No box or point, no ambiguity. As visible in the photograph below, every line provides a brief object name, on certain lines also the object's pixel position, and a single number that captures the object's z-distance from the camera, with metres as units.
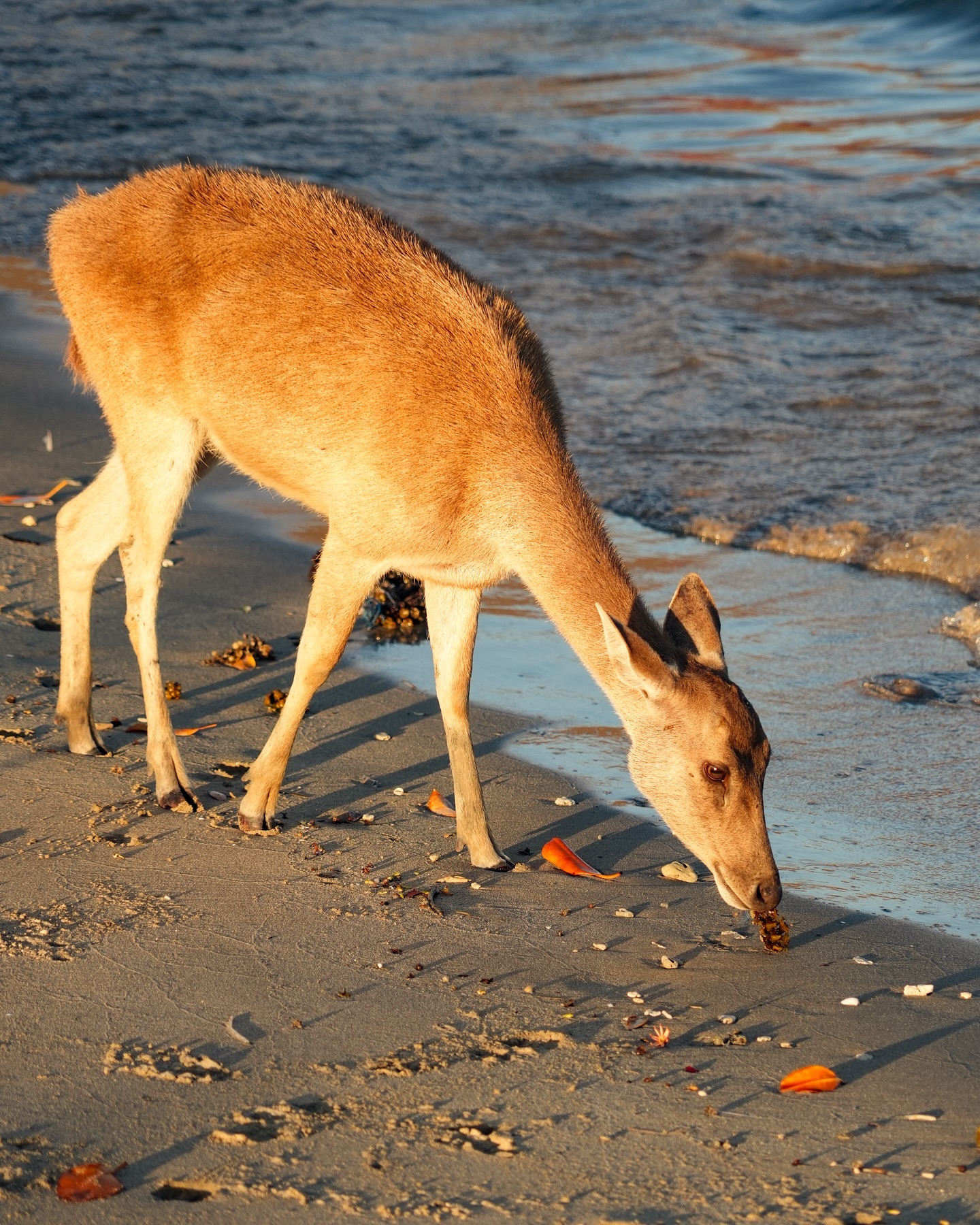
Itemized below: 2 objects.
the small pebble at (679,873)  12.56
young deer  11.53
